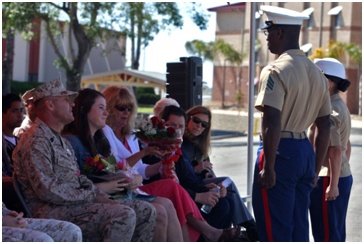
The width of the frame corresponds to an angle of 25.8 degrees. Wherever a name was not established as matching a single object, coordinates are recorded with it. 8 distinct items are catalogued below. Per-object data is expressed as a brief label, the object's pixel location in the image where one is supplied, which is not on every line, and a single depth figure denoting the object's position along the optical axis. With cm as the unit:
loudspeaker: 1091
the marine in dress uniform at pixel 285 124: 516
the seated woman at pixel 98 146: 571
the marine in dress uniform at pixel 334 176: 617
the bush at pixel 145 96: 5822
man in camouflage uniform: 528
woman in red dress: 649
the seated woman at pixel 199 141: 796
